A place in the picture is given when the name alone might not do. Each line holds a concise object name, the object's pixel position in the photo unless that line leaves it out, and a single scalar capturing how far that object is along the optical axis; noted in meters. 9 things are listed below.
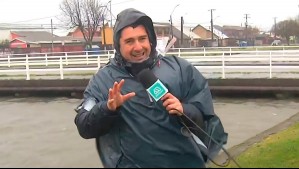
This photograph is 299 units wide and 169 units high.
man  2.00
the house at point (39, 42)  60.22
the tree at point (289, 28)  68.94
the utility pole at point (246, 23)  99.59
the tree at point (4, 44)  68.69
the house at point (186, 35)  76.38
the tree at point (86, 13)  56.41
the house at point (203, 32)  109.40
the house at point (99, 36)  51.49
